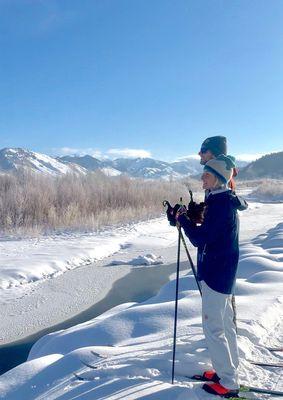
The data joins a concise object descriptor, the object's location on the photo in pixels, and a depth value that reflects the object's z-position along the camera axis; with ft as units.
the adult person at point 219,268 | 9.42
